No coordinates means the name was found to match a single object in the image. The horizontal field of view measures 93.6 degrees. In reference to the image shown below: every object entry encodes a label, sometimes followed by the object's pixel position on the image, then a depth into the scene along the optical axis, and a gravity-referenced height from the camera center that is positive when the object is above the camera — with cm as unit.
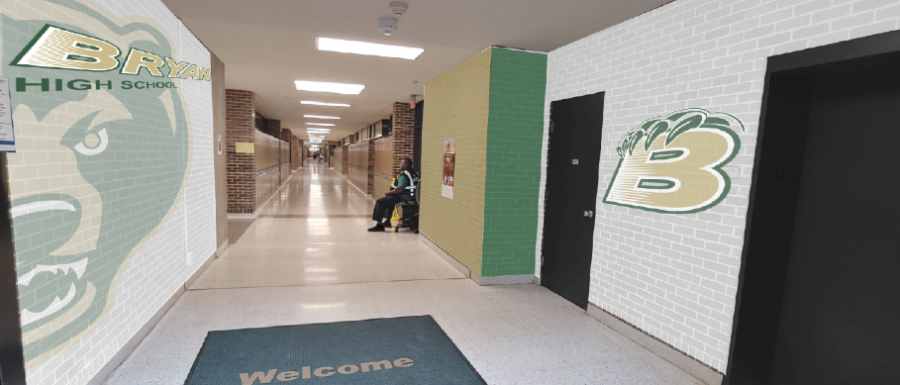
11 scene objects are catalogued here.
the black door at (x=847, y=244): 225 -40
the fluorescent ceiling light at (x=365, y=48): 487 +125
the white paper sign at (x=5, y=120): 189 +8
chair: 832 -115
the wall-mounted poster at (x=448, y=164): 587 -11
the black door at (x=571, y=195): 417 -35
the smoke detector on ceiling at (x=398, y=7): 347 +122
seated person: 818 -78
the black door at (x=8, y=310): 192 -80
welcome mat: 283 -150
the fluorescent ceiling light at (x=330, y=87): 765 +120
